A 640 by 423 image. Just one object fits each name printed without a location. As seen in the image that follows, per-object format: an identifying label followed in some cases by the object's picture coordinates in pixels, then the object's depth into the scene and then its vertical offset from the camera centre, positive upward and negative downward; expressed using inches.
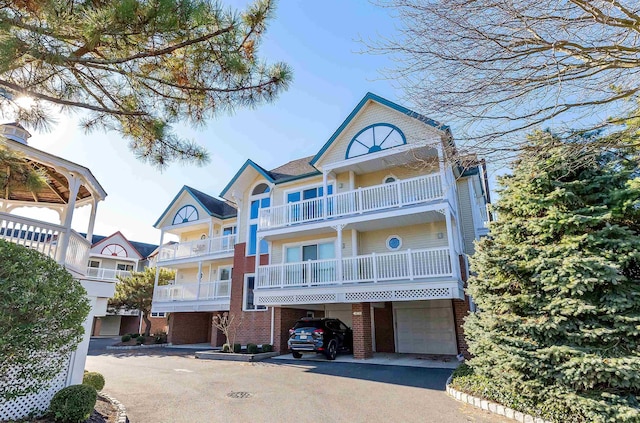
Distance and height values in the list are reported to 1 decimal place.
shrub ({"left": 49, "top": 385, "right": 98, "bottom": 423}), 214.7 -57.4
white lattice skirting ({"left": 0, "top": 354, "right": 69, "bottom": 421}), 216.8 -59.1
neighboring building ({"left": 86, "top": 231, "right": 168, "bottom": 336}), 1252.5 +175.7
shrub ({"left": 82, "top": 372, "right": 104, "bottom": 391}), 280.7 -55.2
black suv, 515.2 -43.1
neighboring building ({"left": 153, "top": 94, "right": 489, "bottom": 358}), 502.3 +116.5
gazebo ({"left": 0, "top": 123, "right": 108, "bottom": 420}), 254.4 +71.4
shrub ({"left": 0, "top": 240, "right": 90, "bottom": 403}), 162.9 -2.3
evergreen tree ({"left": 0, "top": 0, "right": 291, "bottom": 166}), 164.7 +144.1
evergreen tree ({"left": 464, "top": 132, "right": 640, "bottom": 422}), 219.5 +11.4
